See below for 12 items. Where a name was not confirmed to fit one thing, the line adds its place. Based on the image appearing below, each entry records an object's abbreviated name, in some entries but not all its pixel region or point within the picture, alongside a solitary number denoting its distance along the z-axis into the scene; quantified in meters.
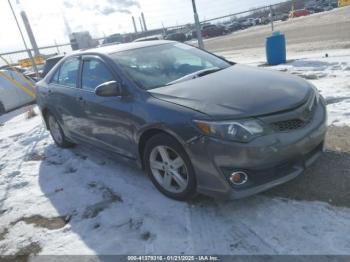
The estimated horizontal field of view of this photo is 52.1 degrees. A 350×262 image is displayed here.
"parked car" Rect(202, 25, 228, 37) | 39.34
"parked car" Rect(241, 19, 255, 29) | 42.23
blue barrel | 10.26
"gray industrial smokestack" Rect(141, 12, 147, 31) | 48.13
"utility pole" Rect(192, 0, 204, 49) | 12.55
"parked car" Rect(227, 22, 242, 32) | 41.28
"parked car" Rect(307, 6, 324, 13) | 40.36
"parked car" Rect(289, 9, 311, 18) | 38.96
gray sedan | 3.07
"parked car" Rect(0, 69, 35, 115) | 11.44
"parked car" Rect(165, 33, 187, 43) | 34.86
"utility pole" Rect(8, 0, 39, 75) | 12.91
